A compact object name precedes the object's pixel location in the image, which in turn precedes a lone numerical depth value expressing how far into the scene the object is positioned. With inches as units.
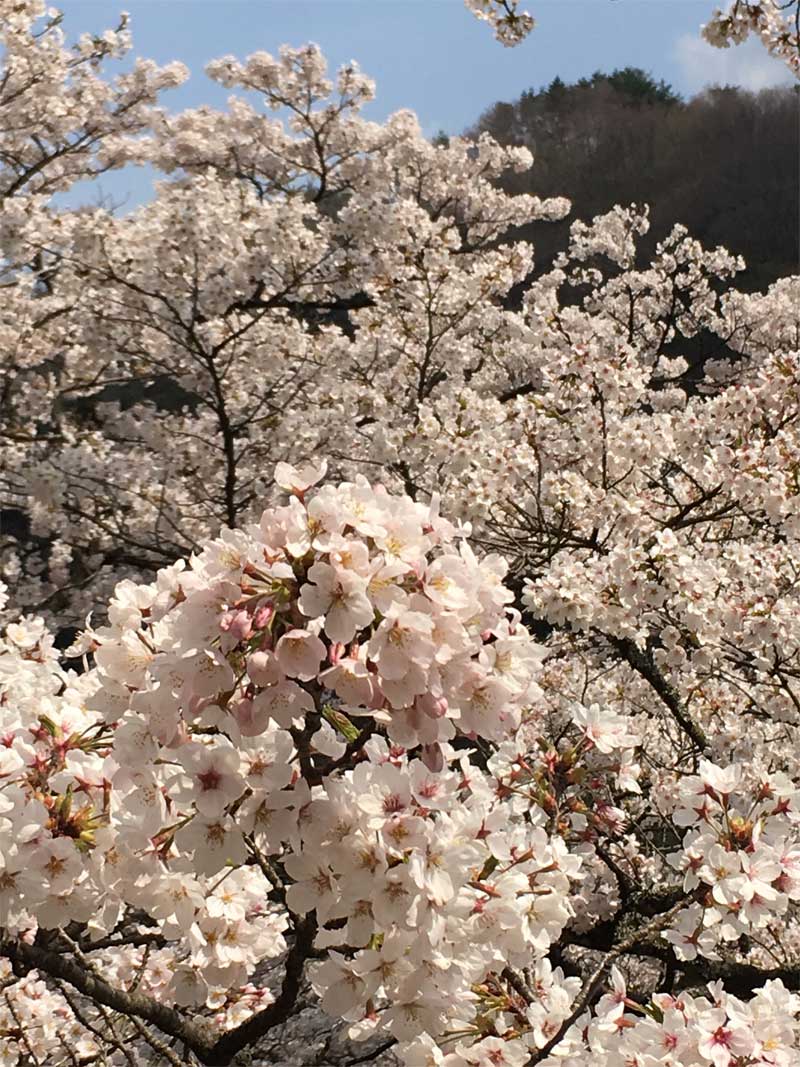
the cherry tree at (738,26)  127.3
